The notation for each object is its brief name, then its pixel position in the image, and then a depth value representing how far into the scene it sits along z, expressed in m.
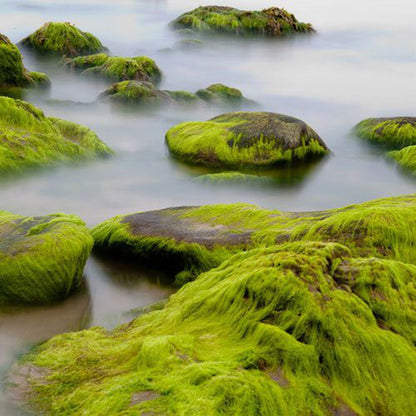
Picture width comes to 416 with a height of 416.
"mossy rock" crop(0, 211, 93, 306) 4.82
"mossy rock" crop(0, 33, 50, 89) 13.27
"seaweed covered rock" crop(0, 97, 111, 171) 8.61
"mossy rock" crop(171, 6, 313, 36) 27.03
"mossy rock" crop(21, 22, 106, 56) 18.88
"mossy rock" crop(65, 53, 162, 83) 15.52
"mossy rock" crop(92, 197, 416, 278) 4.89
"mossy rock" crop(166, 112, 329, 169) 9.64
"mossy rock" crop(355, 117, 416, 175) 10.30
